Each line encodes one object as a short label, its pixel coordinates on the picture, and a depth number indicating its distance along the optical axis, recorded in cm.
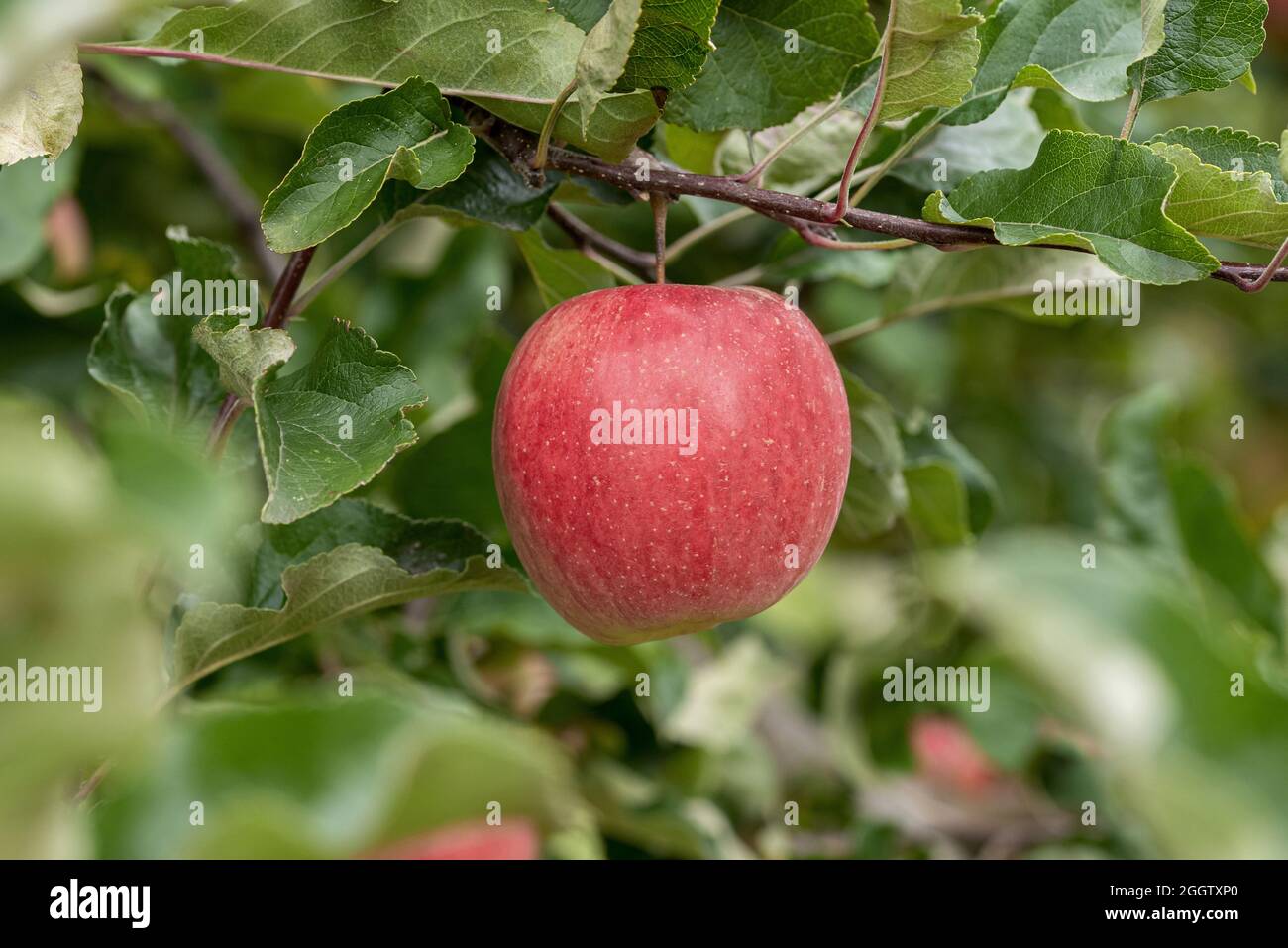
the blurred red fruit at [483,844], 75
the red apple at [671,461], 65
